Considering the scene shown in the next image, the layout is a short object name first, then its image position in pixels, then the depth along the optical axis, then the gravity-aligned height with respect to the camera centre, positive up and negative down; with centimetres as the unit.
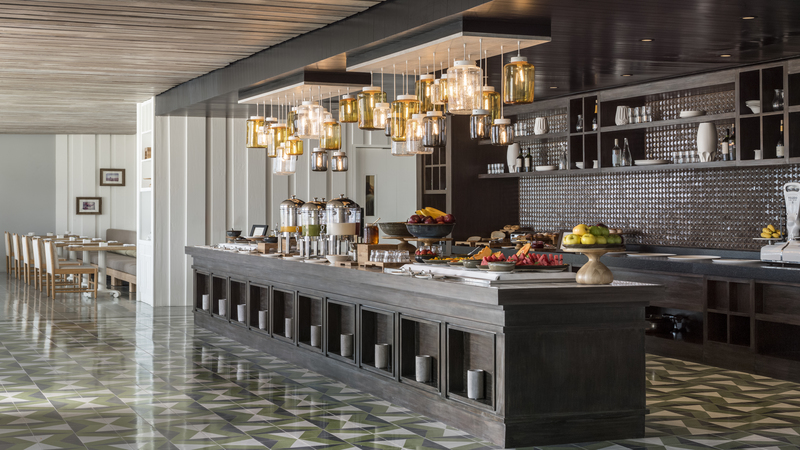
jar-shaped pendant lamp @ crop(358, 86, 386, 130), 592 +74
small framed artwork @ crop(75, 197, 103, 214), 1738 +4
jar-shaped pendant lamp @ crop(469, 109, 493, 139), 537 +52
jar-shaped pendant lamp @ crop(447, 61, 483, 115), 486 +70
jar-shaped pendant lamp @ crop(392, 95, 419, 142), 553 +62
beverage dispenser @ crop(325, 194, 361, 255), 678 -14
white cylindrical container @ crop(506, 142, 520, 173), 1012 +61
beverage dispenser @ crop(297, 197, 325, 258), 714 -20
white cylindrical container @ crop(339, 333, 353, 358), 605 -99
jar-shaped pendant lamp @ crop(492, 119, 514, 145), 555 +49
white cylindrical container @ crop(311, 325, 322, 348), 652 -99
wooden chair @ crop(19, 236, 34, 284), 1398 -83
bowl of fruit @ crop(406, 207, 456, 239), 589 -13
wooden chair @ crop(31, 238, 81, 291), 1305 -81
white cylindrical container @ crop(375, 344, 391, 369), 562 -99
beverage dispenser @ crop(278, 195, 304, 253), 760 -15
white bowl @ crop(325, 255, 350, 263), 636 -39
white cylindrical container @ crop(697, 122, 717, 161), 760 +59
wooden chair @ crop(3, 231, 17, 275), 1620 -88
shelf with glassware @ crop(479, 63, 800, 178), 701 +81
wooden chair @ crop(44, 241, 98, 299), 1207 -89
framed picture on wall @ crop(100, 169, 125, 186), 1747 +62
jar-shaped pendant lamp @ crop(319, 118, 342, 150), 671 +57
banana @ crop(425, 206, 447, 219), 621 -5
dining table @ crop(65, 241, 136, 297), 1334 -66
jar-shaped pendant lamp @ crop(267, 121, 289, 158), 742 +63
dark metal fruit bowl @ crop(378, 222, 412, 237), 630 -17
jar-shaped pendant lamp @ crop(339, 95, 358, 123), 627 +73
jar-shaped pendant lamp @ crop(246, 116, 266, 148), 766 +73
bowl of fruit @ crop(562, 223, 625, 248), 453 -17
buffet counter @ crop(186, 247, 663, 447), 439 -83
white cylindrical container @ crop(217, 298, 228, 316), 847 -100
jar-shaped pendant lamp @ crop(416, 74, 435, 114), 534 +73
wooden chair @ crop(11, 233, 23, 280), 1505 -85
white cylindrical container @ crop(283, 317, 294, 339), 703 -100
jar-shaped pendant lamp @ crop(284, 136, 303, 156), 736 +53
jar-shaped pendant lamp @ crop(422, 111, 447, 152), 537 +49
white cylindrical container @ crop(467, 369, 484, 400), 463 -97
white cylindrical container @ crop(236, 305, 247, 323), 801 -101
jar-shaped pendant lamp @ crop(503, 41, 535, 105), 476 +71
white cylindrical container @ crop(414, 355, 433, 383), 515 -99
